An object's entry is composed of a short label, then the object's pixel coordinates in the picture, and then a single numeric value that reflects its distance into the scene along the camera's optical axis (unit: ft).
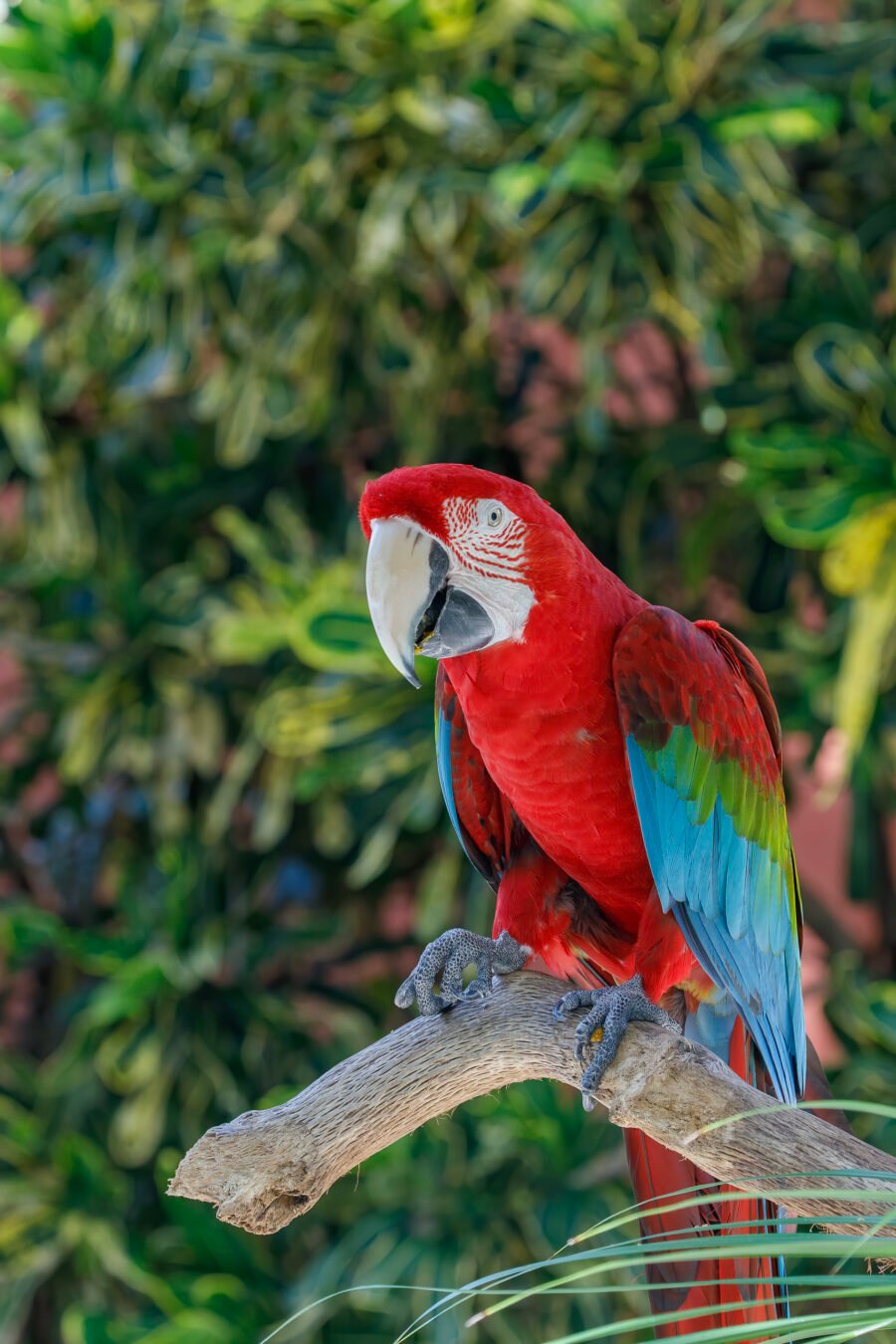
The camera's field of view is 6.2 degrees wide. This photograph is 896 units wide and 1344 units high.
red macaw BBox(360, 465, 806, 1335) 12.45
